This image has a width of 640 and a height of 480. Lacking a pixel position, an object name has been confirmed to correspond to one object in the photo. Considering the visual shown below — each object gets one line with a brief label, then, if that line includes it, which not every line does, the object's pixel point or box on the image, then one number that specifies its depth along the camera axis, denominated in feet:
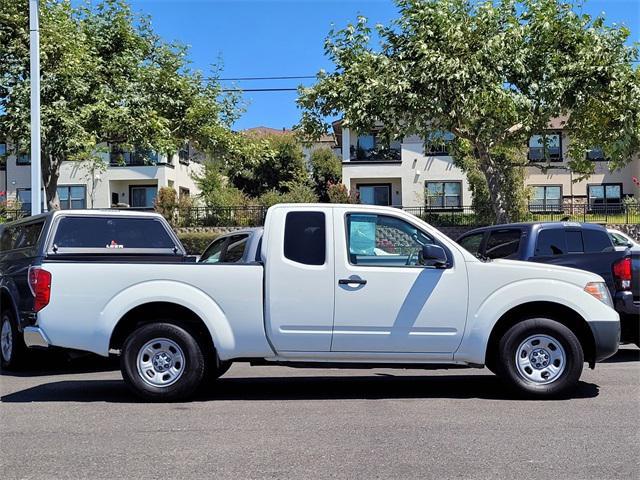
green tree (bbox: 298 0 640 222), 61.46
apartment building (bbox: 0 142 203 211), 135.64
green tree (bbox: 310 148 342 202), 153.17
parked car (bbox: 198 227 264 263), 24.27
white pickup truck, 22.72
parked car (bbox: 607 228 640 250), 49.22
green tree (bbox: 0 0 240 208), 63.31
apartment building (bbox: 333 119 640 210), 129.59
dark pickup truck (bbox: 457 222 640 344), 31.07
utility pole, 50.55
